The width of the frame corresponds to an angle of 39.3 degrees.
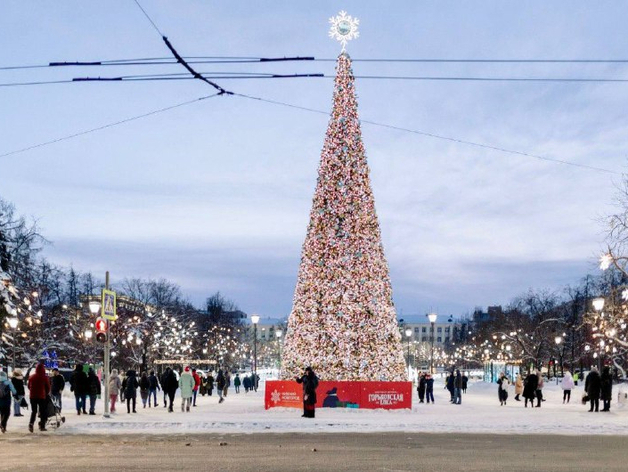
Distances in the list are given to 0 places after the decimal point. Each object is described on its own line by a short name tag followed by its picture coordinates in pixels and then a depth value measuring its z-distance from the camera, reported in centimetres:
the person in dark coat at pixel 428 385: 3928
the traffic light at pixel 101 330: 2644
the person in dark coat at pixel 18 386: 2521
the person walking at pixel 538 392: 3741
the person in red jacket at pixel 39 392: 2195
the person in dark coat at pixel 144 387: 3594
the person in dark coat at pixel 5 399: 2183
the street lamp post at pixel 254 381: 6893
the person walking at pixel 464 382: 4463
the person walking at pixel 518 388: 4402
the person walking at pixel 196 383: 3731
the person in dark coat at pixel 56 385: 2780
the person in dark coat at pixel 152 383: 3616
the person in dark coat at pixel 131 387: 3058
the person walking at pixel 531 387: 3716
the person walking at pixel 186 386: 3173
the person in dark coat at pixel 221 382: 4350
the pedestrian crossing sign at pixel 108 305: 2770
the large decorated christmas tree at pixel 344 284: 3288
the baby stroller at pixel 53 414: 2256
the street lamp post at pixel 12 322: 3013
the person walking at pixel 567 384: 4038
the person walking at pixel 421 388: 3947
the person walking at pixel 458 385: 3984
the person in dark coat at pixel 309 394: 2698
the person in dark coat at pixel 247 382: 6444
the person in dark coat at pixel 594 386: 3105
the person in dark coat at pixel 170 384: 3167
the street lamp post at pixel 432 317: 4936
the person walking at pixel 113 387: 3028
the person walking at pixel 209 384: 5425
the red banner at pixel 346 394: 3144
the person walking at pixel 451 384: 4058
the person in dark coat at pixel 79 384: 2870
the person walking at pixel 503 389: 4050
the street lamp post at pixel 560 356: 8716
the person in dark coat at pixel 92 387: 2870
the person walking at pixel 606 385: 3077
